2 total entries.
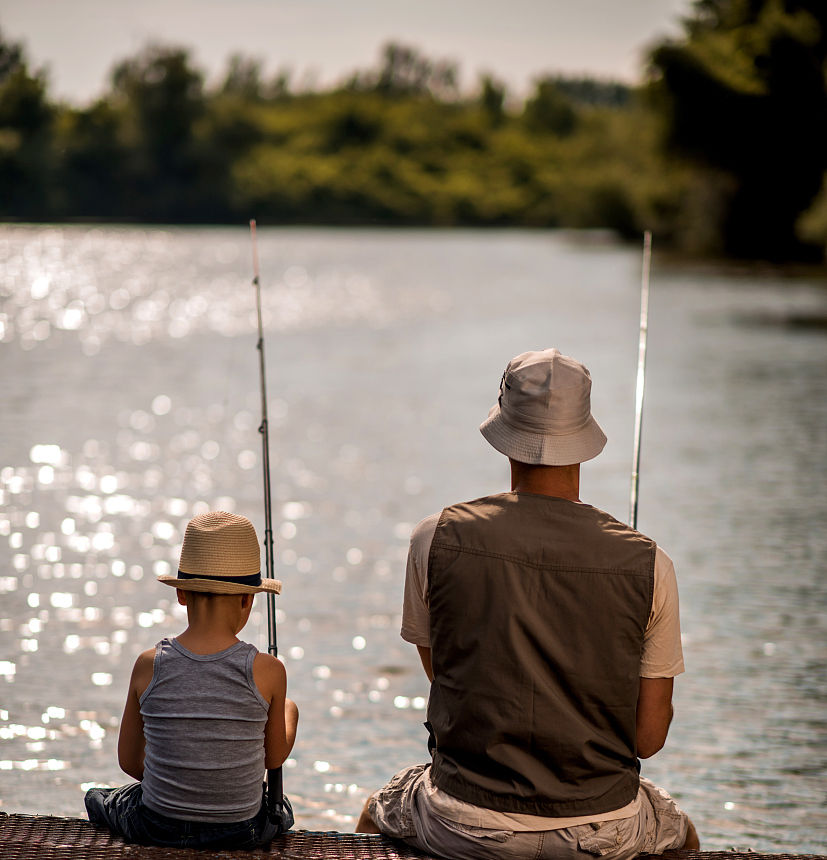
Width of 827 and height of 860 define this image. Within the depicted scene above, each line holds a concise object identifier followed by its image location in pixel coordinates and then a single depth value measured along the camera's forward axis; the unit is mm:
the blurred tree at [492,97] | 130000
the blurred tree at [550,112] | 125125
